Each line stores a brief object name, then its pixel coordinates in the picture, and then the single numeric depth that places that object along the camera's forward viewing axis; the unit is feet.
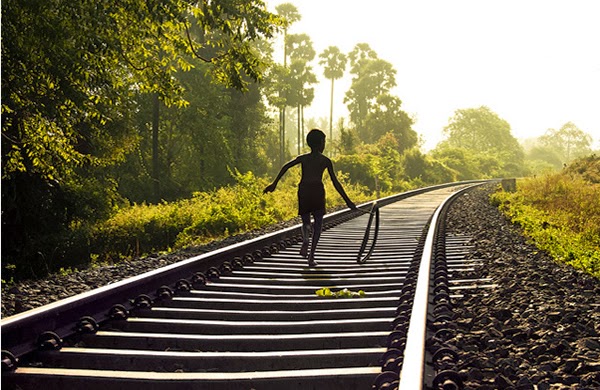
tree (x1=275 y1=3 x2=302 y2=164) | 198.70
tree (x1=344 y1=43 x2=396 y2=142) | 253.65
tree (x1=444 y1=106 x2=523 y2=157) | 340.59
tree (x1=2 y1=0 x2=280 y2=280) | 23.15
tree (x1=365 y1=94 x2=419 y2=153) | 205.36
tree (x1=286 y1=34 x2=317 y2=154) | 201.77
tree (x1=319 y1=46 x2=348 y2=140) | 254.47
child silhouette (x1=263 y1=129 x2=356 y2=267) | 20.94
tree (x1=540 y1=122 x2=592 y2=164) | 536.01
